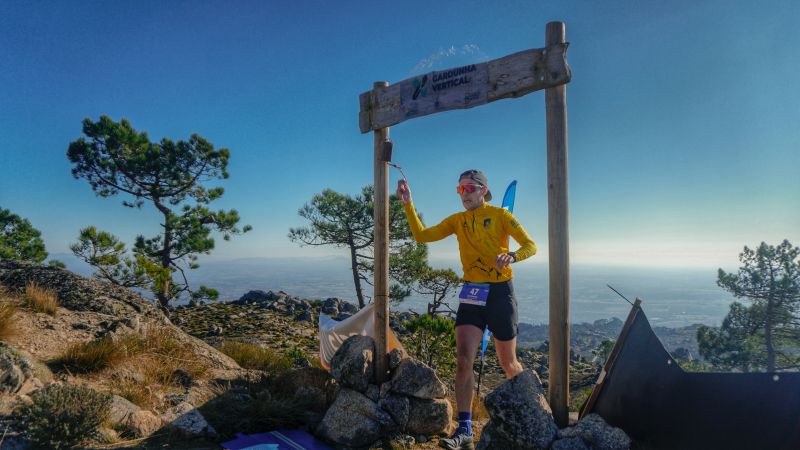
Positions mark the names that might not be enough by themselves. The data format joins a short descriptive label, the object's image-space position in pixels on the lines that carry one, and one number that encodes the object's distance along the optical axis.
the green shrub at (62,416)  3.32
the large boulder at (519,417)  3.10
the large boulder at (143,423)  3.79
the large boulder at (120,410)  3.82
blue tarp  3.64
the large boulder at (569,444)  2.98
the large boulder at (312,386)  4.74
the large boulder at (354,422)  3.96
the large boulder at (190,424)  3.80
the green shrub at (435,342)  8.01
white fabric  5.19
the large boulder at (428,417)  4.26
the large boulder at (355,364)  4.41
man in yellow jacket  3.66
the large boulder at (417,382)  4.32
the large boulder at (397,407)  4.20
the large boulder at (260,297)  32.86
